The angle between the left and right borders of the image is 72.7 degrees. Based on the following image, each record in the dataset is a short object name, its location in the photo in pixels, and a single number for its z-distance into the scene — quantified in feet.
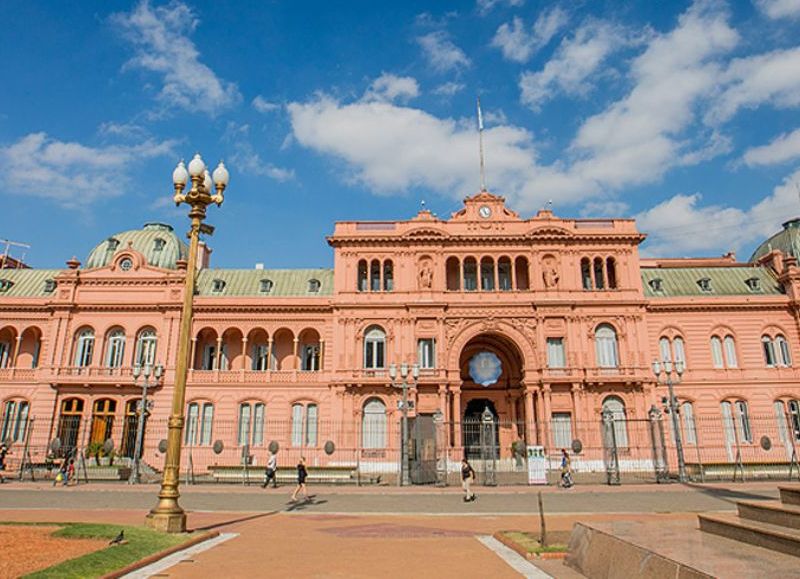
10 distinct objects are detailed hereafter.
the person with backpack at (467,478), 66.13
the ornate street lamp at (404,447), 86.99
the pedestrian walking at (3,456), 98.61
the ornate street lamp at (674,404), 89.08
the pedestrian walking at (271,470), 85.51
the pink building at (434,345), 120.16
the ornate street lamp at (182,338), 40.11
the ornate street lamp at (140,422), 89.97
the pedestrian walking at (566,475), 80.23
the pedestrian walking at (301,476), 69.31
